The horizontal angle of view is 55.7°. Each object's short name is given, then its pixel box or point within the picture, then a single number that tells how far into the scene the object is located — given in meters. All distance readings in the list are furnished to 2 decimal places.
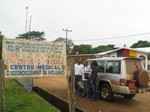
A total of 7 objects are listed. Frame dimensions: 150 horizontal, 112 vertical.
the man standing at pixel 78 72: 6.85
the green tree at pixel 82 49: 33.61
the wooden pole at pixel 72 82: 3.97
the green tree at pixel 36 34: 43.00
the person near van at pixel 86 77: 6.55
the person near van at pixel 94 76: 6.17
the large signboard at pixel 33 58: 3.78
